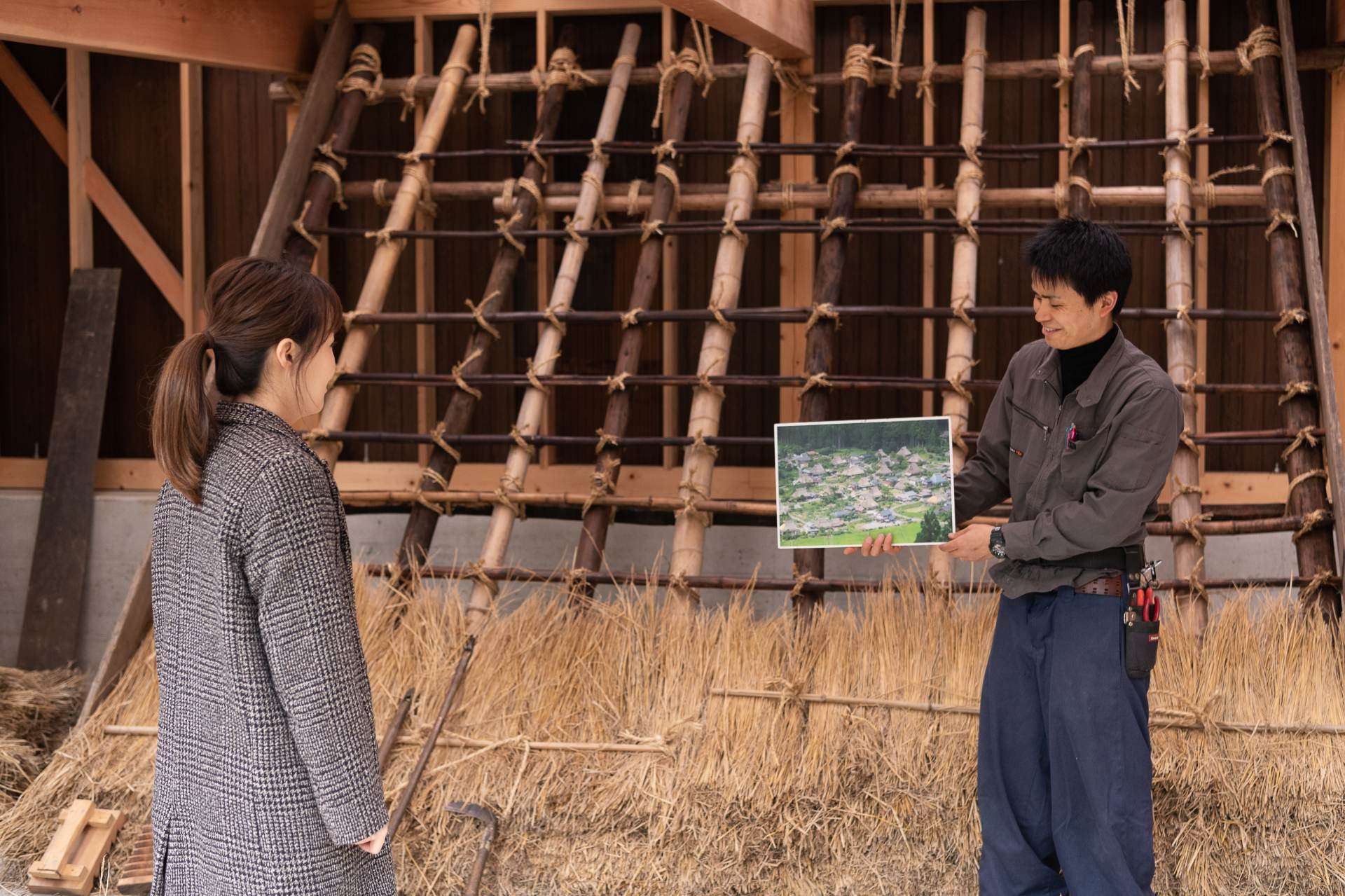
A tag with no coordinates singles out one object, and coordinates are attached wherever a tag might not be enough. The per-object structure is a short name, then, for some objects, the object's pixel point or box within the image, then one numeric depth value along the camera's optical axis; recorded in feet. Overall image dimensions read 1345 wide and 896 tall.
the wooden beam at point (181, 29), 11.79
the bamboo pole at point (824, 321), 12.13
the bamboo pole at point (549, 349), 12.57
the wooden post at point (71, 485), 16.19
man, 7.78
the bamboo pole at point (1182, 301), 11.88
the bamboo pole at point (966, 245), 12.35
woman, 5.46
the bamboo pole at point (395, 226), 13.71
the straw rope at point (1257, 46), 13.10
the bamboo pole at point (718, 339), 12.34
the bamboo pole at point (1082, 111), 12.83
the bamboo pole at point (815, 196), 13.05
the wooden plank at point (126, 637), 11.84
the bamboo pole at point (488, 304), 13.02
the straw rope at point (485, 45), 14.42
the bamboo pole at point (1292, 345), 11.50
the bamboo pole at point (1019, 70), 13.33
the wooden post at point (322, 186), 14.19
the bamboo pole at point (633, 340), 12.64
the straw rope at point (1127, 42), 13.04
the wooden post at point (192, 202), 16.53
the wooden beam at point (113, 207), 16.80
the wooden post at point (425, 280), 15.23
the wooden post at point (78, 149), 16.74
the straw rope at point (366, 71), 14.64
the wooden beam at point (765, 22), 11.13
